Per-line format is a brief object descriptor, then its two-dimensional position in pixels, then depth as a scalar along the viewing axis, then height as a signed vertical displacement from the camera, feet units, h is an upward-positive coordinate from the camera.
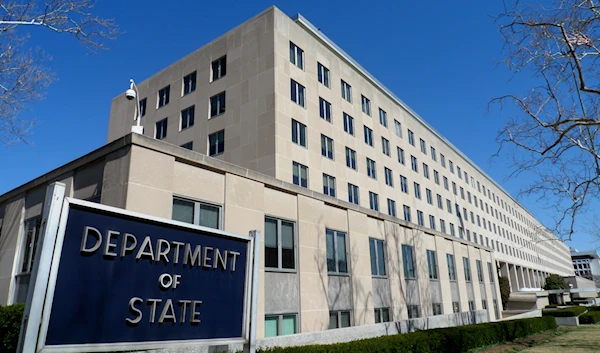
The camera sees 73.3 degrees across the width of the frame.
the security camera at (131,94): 44.37 +23.07
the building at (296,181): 40.81 +14.00
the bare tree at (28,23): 42.90 +29.56
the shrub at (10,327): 32.99 -1.76
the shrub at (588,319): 102.01 -5.43
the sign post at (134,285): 9.30 +0.48
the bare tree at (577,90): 40.78 +21.20
